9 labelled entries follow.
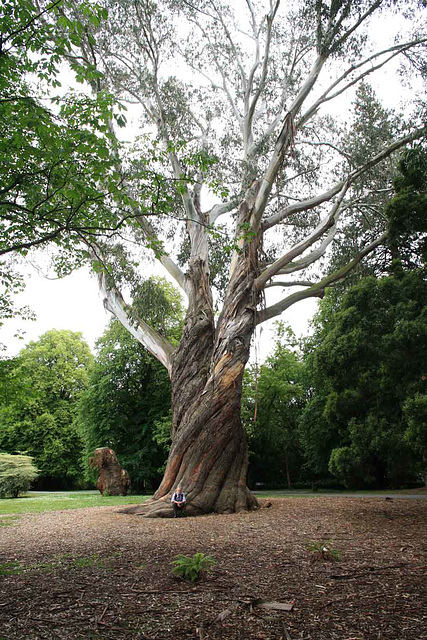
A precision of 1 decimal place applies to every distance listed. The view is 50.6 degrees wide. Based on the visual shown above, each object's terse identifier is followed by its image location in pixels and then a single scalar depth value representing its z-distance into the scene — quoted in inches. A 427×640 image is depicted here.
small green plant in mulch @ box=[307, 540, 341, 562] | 191.5
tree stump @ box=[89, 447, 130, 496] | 704.4
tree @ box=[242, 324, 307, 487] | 967.0
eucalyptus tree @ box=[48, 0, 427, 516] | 419.5
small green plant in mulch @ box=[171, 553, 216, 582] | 162.6
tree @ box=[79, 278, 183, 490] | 884.6
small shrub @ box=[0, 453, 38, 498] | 747.4
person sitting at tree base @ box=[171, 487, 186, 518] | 372.8
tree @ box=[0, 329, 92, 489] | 1219.2
